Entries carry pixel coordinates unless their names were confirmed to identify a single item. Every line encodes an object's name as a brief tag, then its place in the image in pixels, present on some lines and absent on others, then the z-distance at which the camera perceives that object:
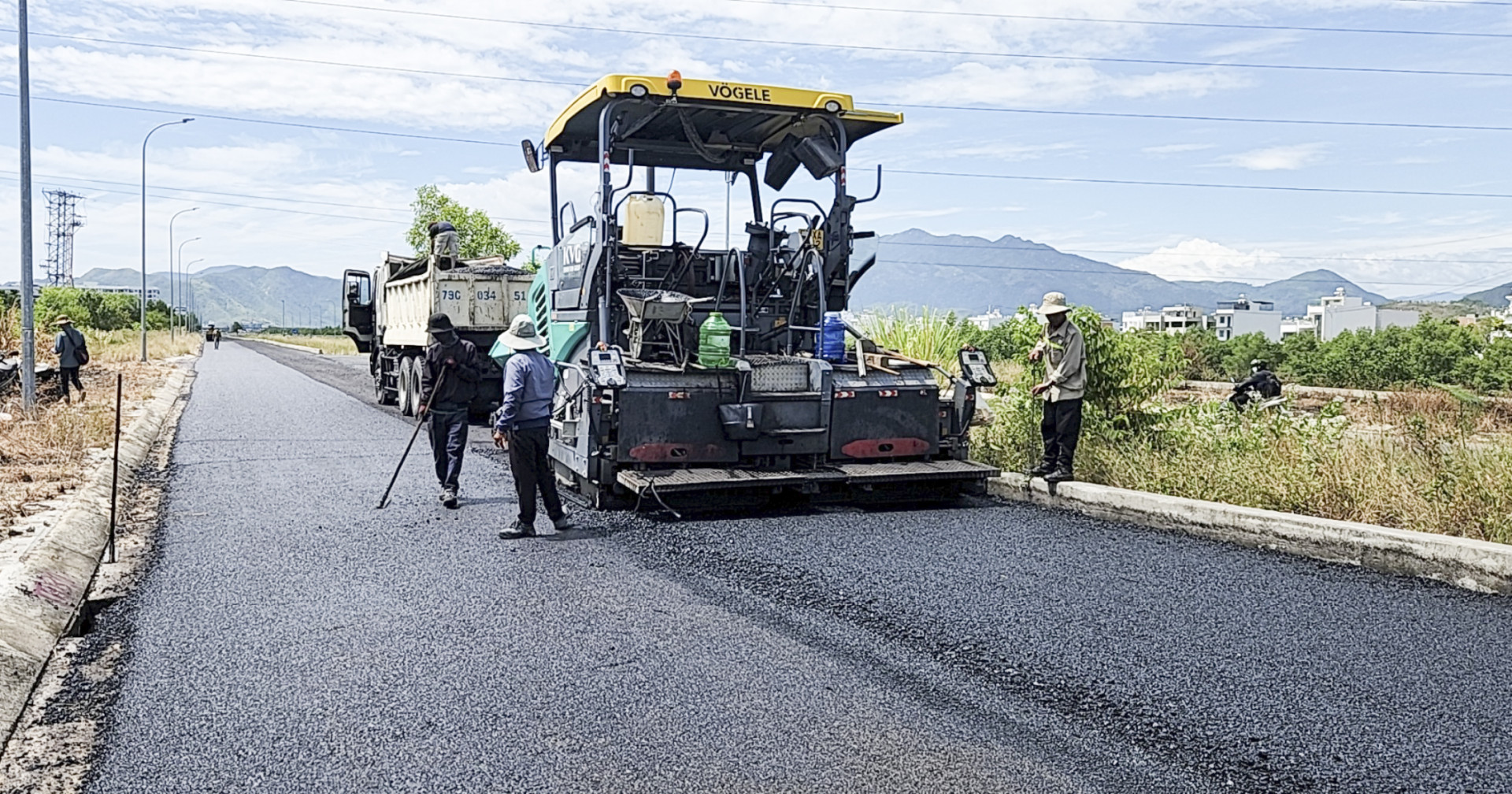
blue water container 9.64
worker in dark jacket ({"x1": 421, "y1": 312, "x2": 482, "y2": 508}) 9.86
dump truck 16.73
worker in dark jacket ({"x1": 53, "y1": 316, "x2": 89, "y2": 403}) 17.56
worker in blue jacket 8.19
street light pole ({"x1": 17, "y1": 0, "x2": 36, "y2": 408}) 14.92
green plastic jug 8.92
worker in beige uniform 9.22
